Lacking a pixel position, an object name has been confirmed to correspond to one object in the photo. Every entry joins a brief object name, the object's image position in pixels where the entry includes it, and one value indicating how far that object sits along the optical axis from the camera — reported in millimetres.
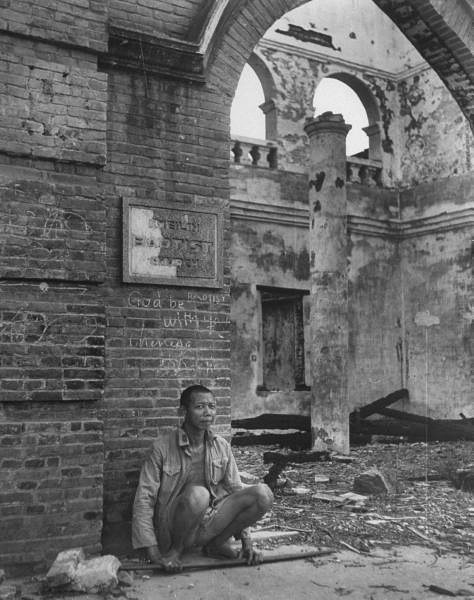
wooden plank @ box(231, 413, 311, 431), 12281
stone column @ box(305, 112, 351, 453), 10844
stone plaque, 5156
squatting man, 4625
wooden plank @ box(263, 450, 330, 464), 9554
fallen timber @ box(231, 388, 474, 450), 11617
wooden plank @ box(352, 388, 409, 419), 13820
